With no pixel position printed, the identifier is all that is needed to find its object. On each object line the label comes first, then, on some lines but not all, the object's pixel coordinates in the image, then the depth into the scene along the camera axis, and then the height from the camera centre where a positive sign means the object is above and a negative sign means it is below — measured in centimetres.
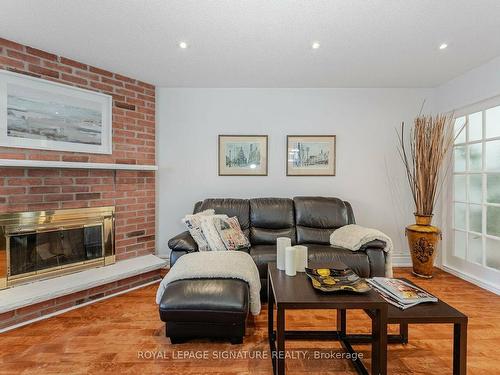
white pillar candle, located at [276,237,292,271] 182 -45
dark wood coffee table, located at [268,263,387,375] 134 -61
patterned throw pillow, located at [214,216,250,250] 266 -51
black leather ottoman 173 -81
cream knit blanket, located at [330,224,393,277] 254 -53
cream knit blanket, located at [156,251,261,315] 191 -63
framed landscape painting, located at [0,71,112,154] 231 +66
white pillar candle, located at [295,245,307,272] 177 -49
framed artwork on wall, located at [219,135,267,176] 348 +40
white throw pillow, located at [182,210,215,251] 258 -45
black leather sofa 296 -36
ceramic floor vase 300 -66
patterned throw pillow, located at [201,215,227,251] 258 -48
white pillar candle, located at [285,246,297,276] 171 -49
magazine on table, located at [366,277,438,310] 150 -64
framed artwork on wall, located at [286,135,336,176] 348 +40
